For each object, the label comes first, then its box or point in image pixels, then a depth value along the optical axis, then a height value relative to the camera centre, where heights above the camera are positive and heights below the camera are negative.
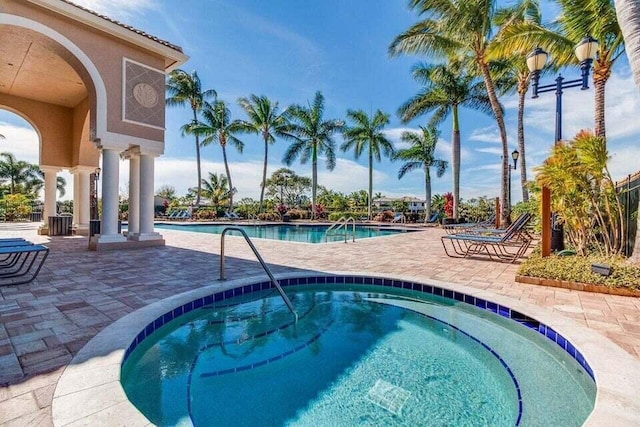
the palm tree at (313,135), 25.05 +6.20
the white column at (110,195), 8.38 +0.41
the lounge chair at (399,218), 22.38 -0.29
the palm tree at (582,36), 8.67 +5.43
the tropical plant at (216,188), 31.05 +2.48
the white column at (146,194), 9.20 +0.50
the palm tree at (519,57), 11.13 +7.05
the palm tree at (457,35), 12.48 +7.50
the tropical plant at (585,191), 5.65 +0.48
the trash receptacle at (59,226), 11.65 -0.58
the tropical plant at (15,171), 37.53 +4.63
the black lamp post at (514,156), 13.80 +2.55
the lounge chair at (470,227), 12.15 -0.46
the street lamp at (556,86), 6.15 +2.84
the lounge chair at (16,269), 4.70 -1.04
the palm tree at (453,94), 18.67 +7.20
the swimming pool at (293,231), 14.63 -1.05
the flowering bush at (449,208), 22.05 +0.45
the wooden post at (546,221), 6.27 -0.11
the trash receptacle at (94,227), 8.99 -0.47
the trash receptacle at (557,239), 6.97 -0.51
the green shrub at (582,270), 4.46 -0.83
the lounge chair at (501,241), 7.28 -0.62
